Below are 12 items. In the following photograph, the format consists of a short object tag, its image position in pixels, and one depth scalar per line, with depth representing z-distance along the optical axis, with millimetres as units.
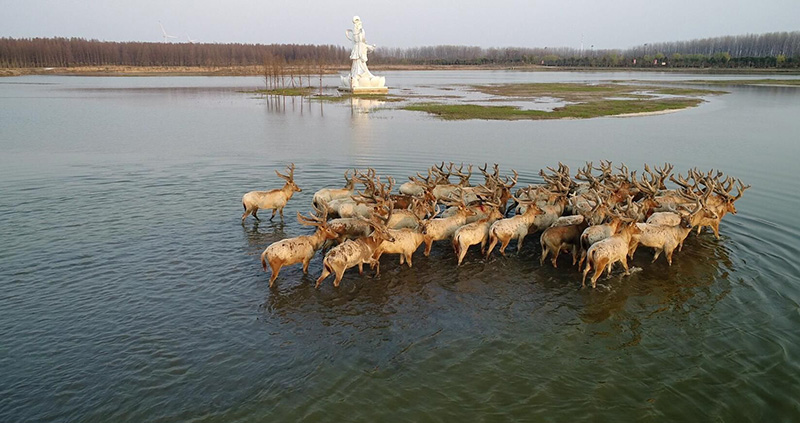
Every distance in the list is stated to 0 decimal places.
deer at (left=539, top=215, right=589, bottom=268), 13039
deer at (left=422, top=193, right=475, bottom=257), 13625
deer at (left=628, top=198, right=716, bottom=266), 13023
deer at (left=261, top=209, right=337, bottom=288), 11719
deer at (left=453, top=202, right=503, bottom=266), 13102
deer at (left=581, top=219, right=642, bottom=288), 11570
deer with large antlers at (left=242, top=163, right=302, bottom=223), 15930
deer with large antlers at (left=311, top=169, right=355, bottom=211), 16047
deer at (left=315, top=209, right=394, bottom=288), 11570
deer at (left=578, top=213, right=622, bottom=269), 12609
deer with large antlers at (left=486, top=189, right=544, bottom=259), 13516
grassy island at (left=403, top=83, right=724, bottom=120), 43125
